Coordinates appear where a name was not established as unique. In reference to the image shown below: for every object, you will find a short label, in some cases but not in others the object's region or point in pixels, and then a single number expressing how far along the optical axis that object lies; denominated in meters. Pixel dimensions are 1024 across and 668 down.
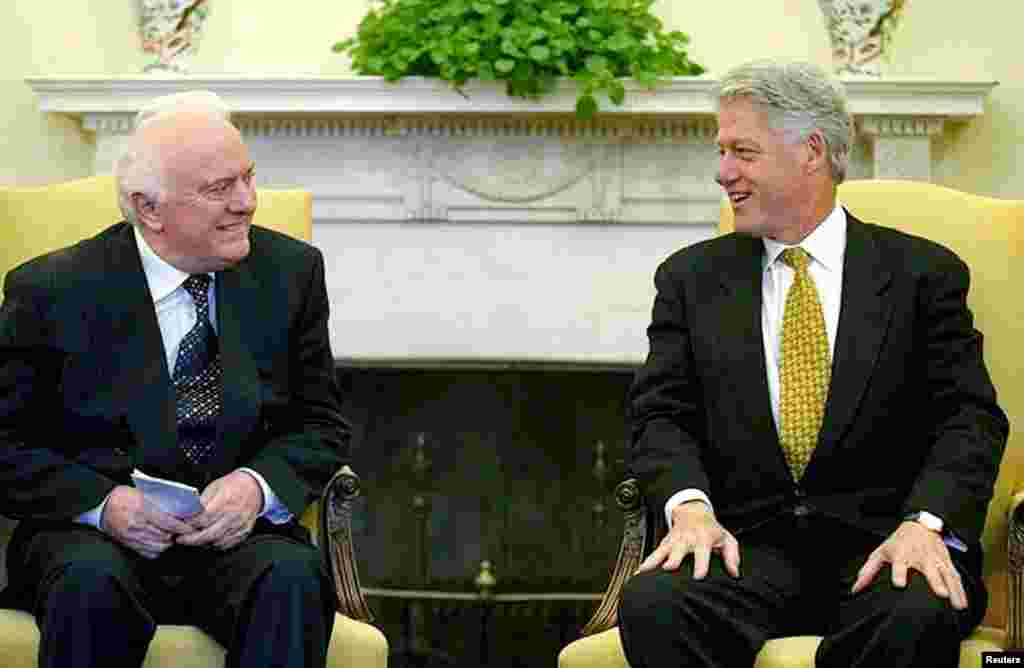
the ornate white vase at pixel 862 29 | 5.15
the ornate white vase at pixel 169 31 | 5.27
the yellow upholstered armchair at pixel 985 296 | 3.36
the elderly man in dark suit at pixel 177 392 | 3.23
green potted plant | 5.00
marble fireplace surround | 5.25
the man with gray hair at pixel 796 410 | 3.15
